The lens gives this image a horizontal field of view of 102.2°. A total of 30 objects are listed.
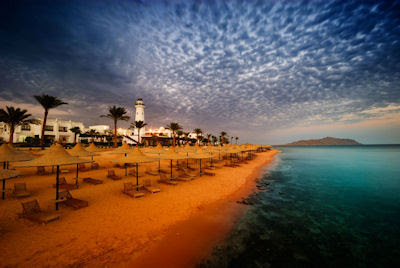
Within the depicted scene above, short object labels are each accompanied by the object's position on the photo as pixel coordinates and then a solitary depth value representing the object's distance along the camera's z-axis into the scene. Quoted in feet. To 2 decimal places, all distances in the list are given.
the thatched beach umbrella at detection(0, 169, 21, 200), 21.08
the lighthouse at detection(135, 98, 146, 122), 234.99
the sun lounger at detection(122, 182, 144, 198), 35.78
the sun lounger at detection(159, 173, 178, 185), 47.25
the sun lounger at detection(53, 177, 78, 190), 39.41
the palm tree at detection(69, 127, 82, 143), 185.49
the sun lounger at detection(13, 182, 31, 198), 32.81
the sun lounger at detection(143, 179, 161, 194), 39.06
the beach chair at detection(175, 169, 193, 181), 52.06
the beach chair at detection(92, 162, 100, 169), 64.18
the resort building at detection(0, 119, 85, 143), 166.89
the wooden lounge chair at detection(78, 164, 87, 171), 60.60
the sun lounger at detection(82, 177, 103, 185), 44.70
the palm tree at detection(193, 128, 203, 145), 260.70
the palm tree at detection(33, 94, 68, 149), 95.71
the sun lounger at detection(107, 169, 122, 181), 49.55
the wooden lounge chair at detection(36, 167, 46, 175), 52.81
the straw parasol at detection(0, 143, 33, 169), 36.55
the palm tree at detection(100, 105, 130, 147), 125.90
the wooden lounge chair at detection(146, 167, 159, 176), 56.65
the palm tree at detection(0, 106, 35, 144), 96.84
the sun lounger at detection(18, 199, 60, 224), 23.43
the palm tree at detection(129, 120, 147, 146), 180.60
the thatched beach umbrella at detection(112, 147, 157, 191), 36.60
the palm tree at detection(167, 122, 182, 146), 192.44
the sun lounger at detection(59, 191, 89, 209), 29.28
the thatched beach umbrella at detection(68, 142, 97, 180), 50.70
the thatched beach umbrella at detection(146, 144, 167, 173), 60.64
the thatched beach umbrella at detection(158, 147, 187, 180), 48.04
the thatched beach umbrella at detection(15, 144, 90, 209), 26.76
